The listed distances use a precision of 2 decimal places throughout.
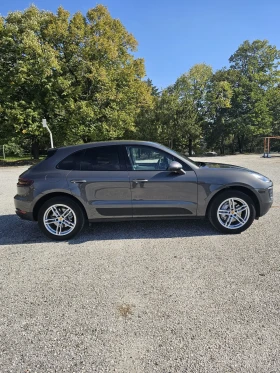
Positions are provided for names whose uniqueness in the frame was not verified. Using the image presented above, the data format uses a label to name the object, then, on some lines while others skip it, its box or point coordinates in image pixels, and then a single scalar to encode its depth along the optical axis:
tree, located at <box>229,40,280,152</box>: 29.16
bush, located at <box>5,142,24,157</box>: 30.01
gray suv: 4.04
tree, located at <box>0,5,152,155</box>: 16.91
